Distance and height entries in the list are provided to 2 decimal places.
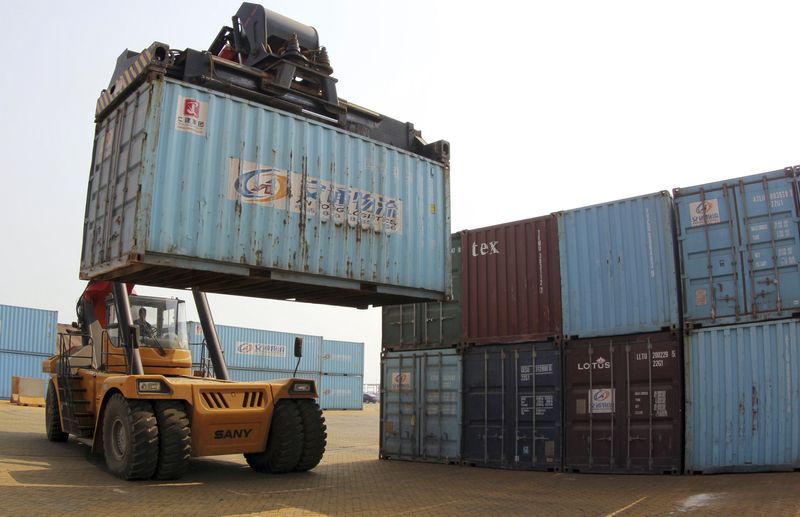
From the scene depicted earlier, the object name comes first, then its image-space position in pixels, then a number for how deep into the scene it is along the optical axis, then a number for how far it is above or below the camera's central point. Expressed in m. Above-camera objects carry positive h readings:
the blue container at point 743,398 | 10.04 -0.22
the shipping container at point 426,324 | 14.11 +1.22
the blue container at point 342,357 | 45.16 +1.54
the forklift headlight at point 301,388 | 11.00 -0.14
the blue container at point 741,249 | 10.43 +2.16
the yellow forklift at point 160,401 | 9.42 -0.35
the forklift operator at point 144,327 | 11.72 +0.89
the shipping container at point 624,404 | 11.07 -0.37
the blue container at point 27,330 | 33.97 +2.42
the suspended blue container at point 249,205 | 8.17 +2.31
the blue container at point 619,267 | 11.51 +2.05
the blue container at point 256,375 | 39.34 +0.25
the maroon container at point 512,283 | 12.89 +1.95
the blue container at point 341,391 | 44.66 -0.79
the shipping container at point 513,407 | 12.23 -0.48
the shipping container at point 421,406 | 13.57 -0.53
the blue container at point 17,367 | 33.66 +0.50
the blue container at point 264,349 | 39.38 +1.82
